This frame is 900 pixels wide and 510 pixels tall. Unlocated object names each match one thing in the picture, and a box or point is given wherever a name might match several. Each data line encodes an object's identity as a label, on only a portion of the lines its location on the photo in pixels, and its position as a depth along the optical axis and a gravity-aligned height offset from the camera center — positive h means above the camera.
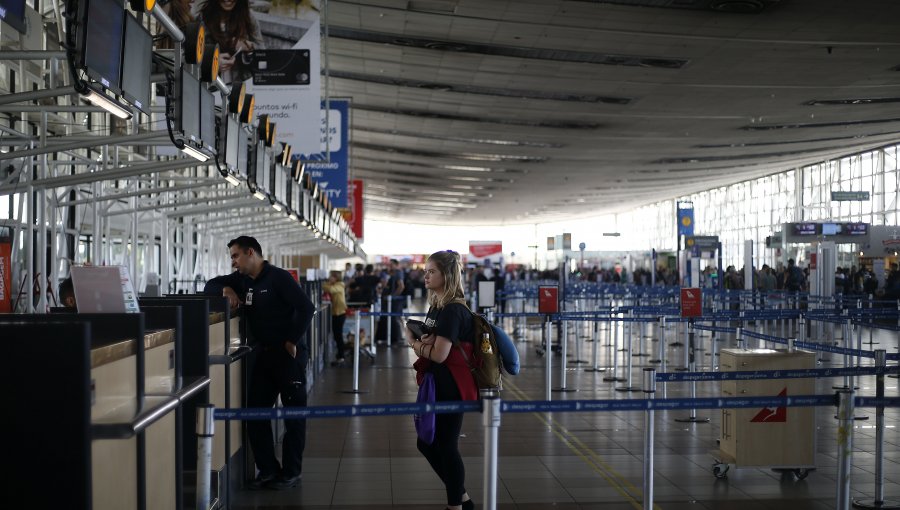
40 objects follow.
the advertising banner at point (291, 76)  14.16 +2.59
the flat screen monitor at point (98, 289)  4.51 -0.16
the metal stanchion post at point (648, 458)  5.59 -1.15
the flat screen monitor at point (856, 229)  34.28 +1.02
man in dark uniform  7.26 -0.67
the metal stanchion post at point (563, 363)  13.42 -1.46
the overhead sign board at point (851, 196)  36.59 +2.33
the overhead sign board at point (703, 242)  36.56 +0.57
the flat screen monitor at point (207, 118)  8.27 +1.16
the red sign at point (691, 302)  12.83 -0.58
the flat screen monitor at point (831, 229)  33.78 +1.01
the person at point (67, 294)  7.22 -0.30
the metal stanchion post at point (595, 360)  16.25 -1.72
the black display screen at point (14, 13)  4.66 +1.15
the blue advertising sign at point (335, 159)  22.06 +2.17
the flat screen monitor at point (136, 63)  6.11 +1.22
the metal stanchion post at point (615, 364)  14.52 -1.60
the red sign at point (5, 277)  9.69 -0.23
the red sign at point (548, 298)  14.24 -0.60
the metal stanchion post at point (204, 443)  4.44 -0.84
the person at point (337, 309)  17.48 -0.96
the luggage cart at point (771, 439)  7.60 -1.38
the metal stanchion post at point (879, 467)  6.64 -1.40
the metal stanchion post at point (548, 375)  12.13 -1.46
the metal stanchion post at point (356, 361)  13.28 -1.43
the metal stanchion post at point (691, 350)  11.22 -1.19
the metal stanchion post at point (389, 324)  21.30 -1.48
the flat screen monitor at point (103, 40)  5.30 +1.19
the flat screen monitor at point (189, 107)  7.52 +1.14
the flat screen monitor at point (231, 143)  9.49 +1.10
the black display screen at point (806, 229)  33.93 +1.01
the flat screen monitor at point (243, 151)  10.41 +1.11
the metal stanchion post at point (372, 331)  18.38 -1.40
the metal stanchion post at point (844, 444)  5.21 -0.98
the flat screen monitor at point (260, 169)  11.45 +1.02
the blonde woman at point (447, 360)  5.83 -0.61
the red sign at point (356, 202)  38.91 +2.14
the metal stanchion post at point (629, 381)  13.39 -1.72
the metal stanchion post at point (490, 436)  4.63 -0.84
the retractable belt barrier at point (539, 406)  4.60 -0.74
